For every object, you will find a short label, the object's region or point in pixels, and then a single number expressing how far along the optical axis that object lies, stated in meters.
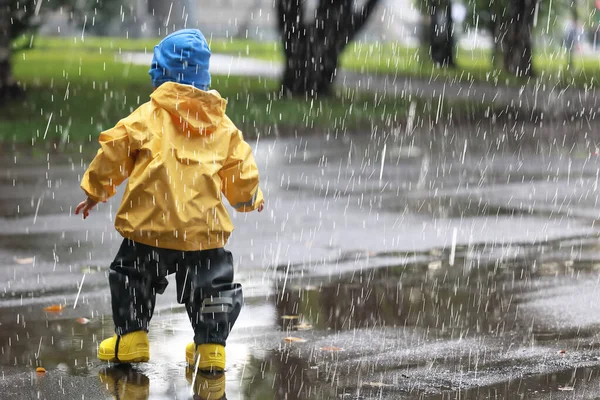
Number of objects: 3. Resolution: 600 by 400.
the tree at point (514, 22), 72.37
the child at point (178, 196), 10.67
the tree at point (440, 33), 81.28
